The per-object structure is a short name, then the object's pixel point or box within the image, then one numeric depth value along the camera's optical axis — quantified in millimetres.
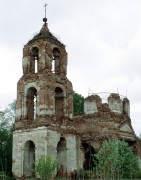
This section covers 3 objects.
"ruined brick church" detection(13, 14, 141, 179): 20453
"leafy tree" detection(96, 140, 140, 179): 17072
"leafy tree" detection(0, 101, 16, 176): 25938
